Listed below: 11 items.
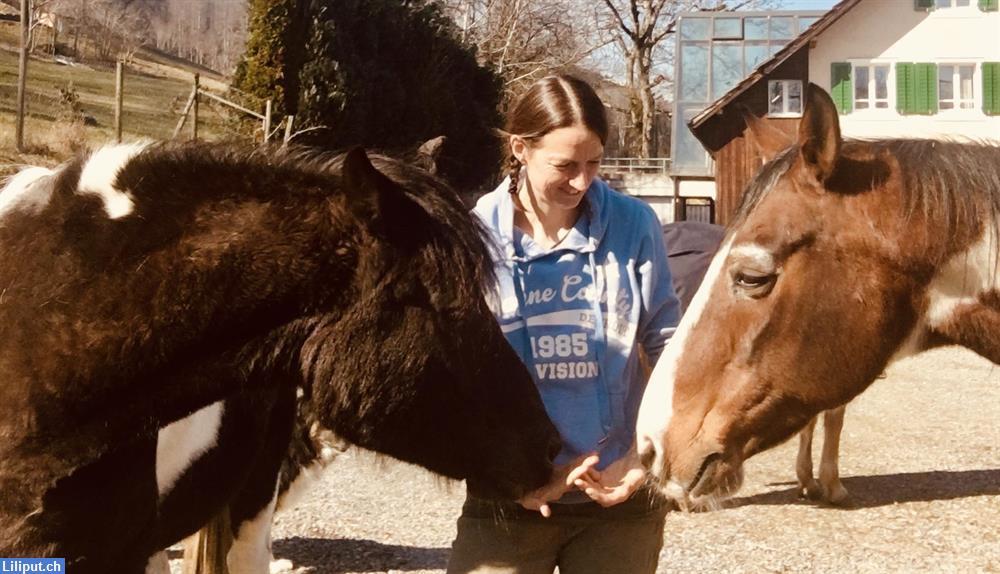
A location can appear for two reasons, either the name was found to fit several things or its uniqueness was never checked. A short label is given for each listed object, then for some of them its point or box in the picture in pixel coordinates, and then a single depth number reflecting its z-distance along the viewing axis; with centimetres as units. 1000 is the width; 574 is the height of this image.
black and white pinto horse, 221
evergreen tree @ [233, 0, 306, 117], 1638
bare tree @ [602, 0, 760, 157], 3556
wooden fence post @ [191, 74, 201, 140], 1041
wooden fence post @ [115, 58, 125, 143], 1030
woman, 255
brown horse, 244
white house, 2444
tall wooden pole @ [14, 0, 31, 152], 1153
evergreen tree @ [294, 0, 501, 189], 1762
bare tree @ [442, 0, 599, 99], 2889
